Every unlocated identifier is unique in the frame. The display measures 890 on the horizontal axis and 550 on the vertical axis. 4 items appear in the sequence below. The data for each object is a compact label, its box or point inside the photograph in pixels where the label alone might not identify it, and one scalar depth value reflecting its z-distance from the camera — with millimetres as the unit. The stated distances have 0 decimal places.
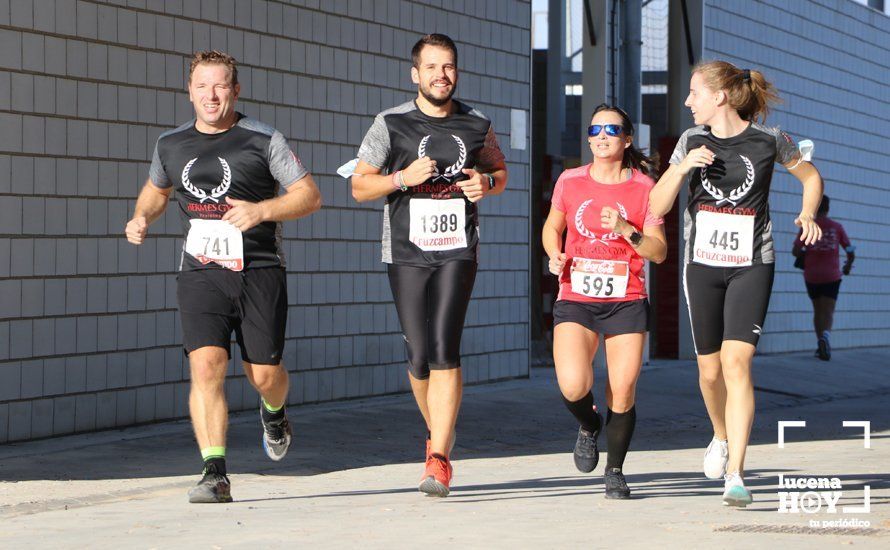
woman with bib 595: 15783
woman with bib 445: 15427
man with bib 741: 15336
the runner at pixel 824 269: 38140
